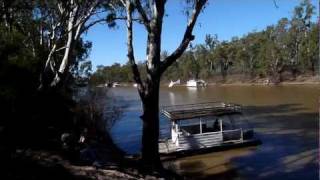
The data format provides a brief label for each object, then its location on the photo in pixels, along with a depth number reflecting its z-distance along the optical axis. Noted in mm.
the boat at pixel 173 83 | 60388
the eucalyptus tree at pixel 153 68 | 6385
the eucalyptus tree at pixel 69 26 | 6550
